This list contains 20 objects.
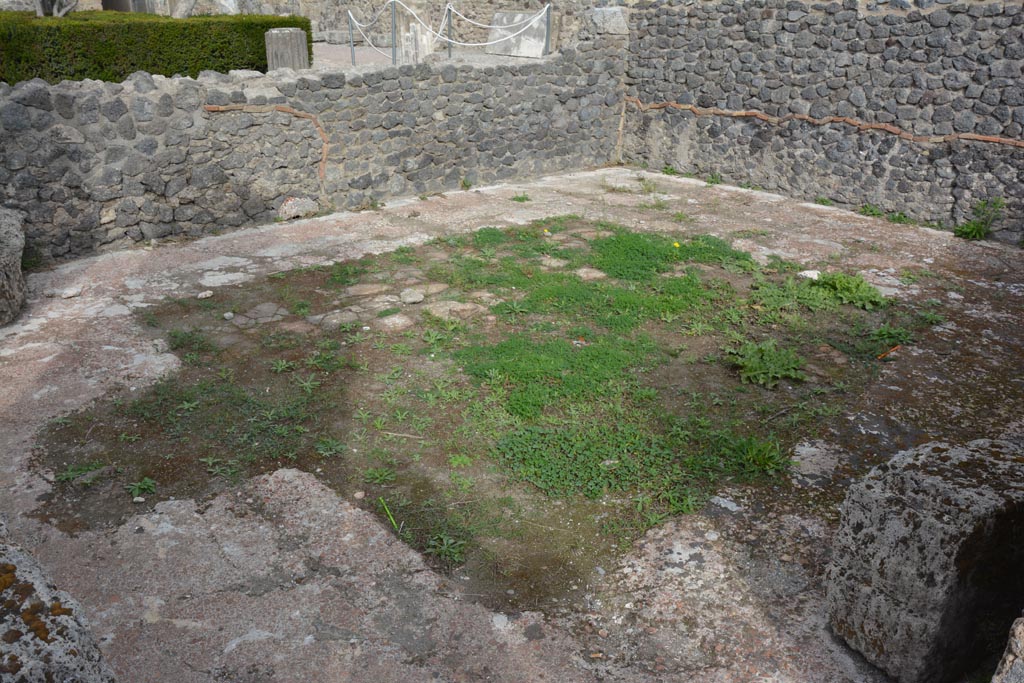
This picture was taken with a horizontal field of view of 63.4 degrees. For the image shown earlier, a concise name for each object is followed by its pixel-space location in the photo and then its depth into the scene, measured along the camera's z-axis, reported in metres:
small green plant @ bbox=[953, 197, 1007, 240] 7.50
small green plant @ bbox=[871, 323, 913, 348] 5.21
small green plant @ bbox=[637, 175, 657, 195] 9.00
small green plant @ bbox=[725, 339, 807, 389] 4.66
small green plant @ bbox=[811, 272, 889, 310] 5.82
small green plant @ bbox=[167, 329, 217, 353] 4.95
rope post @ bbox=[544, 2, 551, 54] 10.21
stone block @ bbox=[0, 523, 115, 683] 1.59
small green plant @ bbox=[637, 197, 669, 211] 8.34
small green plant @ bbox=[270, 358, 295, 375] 4.70
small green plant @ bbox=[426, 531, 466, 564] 3.23
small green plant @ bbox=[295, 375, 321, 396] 4.48
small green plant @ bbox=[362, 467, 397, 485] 3.71
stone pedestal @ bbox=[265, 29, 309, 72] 8.84
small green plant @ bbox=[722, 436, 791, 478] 3.77
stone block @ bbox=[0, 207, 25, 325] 5.12
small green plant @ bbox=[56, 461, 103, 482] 3.65
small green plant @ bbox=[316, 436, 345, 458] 3.90
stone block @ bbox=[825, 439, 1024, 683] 2.39
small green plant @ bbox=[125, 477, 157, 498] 3.55
